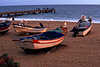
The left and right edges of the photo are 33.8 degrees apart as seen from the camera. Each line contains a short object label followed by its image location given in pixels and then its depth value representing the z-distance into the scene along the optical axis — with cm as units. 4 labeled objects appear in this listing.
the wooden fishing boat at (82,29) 1390
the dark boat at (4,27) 1448
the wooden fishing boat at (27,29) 1420
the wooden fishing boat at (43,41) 869
